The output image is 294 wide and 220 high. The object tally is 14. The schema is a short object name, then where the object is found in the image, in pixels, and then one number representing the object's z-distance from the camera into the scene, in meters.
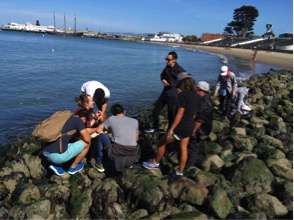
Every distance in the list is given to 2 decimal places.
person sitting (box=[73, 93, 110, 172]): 5.40
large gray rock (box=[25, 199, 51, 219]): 4.31
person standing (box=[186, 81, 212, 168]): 5.41
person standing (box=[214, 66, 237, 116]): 8.87
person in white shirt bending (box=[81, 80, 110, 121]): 6.26
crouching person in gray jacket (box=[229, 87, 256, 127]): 9.23
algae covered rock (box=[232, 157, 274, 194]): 5.23
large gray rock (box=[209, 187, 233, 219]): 4.40
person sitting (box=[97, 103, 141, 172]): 5.15
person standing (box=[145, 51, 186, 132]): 6.77
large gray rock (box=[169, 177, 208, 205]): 4.66
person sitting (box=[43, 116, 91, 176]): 5.04
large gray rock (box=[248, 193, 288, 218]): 4.51
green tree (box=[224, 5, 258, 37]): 116.32
